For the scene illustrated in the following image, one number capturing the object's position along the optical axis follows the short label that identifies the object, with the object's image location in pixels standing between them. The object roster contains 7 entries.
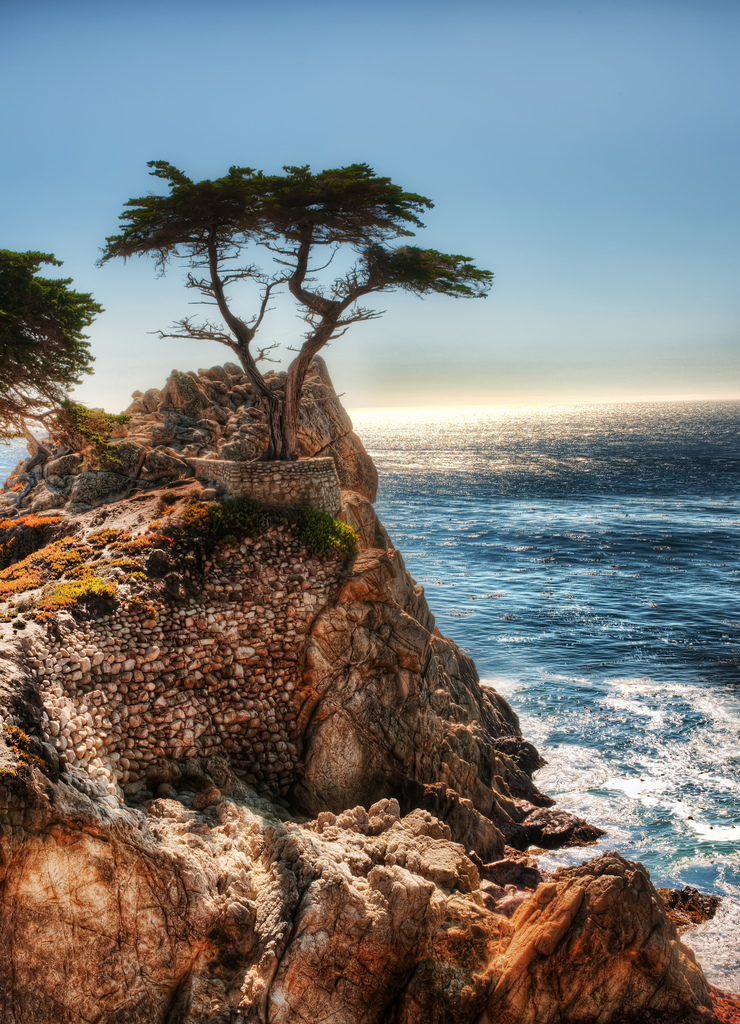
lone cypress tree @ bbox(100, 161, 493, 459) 20.45
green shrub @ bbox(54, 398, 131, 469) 23.58
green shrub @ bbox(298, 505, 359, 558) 19.72
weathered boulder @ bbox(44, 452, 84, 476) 28.27
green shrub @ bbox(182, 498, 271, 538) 19.44
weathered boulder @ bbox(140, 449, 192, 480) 25.94
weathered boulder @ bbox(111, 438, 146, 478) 26.11
